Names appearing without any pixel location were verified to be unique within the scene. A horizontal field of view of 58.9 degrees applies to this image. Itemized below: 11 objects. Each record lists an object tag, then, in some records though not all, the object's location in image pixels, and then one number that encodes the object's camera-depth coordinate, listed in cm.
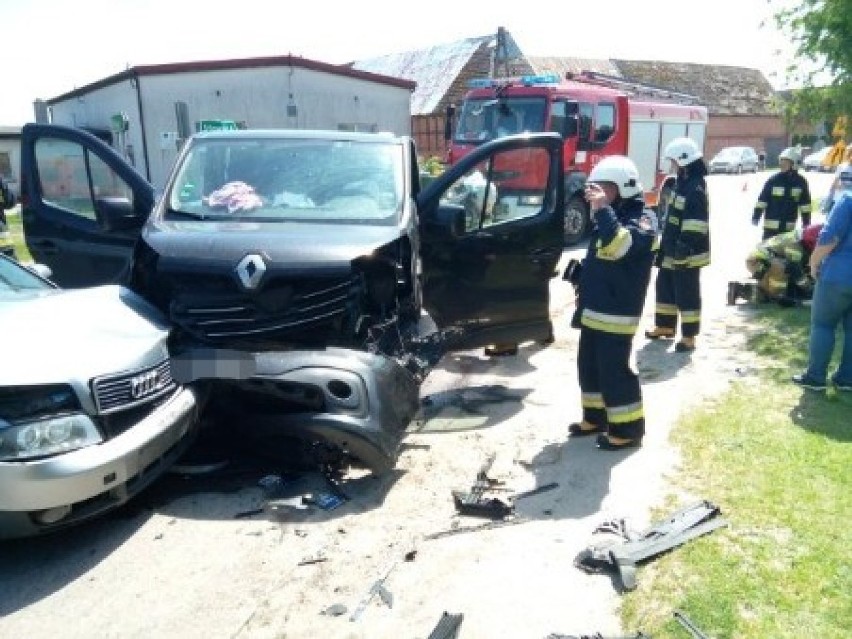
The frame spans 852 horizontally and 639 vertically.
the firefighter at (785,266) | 820
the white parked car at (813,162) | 3562
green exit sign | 1473
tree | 861
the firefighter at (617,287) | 444
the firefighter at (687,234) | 672
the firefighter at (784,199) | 884
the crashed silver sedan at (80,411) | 308
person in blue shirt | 528
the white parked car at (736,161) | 3691
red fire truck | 1217
